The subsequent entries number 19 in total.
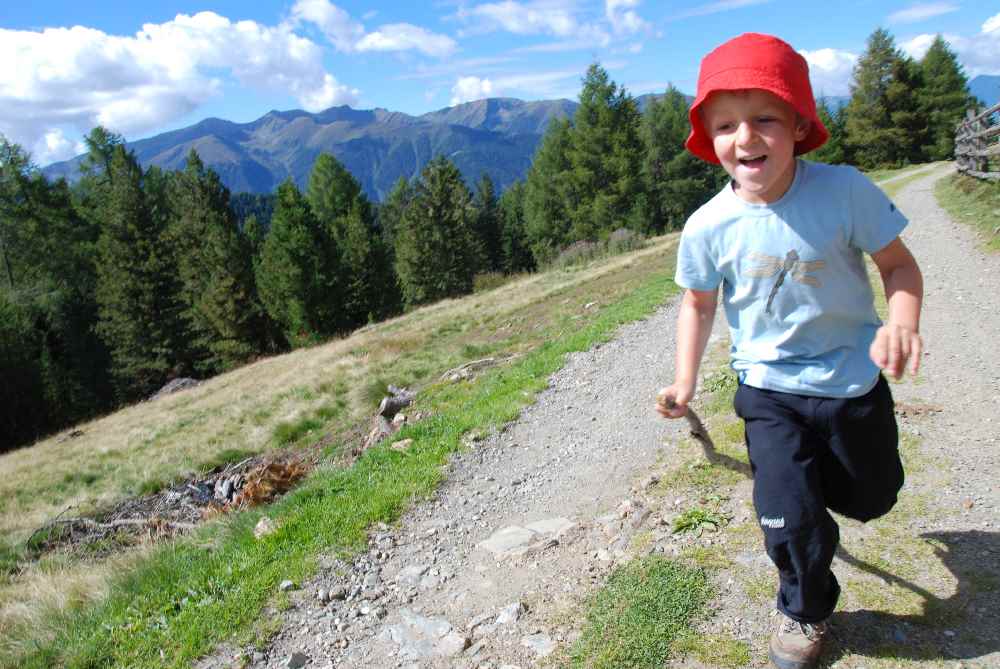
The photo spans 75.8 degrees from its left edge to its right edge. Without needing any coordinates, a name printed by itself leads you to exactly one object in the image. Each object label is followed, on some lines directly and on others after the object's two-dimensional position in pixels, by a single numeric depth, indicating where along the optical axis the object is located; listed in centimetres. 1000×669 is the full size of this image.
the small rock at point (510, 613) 329
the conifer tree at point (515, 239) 7994
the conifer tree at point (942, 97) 4525
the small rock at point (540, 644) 299
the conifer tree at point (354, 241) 4966
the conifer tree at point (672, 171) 6353
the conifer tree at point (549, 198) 6153
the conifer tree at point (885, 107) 4638
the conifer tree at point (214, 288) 4169
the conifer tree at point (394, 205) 8006
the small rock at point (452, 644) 317
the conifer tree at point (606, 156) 5034
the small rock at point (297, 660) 334
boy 218
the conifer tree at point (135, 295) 4216
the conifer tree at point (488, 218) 8038
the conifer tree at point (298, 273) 4222
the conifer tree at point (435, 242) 5225
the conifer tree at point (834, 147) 4353
